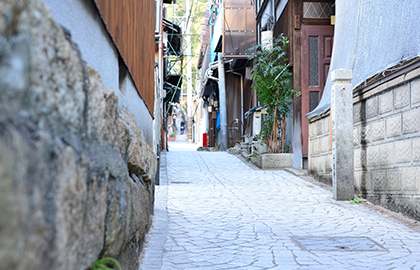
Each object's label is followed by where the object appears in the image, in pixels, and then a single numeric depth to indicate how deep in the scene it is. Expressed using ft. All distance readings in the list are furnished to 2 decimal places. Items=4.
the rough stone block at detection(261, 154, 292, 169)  37.55
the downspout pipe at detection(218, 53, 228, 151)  61.67
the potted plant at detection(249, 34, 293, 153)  37.11
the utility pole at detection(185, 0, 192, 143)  91.39
